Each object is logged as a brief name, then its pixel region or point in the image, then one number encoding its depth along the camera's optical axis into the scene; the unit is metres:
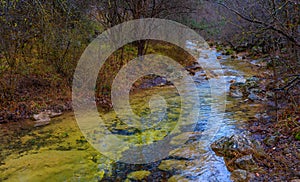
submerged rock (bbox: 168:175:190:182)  4.48
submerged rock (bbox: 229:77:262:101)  9.19
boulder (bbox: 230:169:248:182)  4.34
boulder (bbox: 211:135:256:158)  5.12
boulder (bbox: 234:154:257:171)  4.62
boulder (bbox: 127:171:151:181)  4.59
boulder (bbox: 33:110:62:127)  7.11
